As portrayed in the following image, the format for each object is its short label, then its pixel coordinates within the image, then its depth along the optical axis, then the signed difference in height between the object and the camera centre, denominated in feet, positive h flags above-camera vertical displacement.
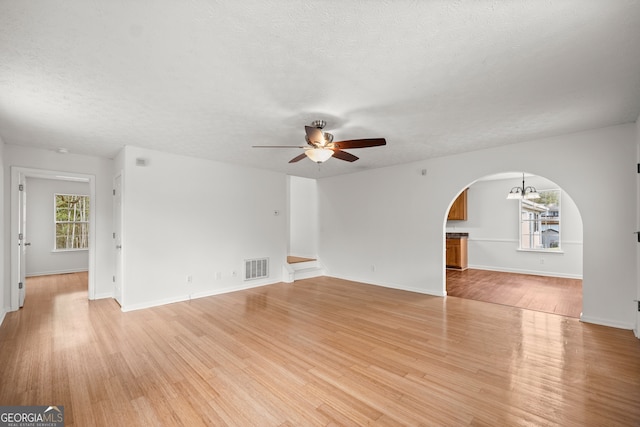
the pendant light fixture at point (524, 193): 21.32 +1.53
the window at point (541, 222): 23.26 -0.76
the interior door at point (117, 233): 14.90 -1.17
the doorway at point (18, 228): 14.20 -0.78
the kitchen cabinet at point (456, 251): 25.89 -3.52
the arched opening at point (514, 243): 19.77 -2.60
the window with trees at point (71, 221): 23.73 -0.74
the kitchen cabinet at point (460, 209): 27.20 +0.40
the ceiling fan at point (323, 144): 9.75 +2.54
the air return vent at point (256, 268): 19.41 -3.94
